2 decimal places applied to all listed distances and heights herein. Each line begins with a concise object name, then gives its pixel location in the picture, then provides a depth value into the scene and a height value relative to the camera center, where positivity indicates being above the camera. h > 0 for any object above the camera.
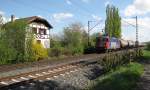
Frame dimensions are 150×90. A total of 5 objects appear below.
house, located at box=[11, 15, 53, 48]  21.56 +3.06
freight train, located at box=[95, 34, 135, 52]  22.07 +0.27
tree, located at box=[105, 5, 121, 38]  35.47 +6.34
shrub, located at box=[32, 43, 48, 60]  15.07 -0.71
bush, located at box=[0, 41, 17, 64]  12.56 -0.85
